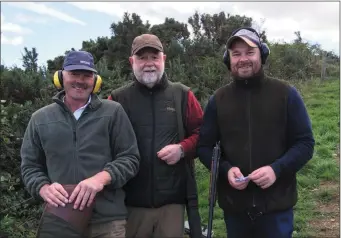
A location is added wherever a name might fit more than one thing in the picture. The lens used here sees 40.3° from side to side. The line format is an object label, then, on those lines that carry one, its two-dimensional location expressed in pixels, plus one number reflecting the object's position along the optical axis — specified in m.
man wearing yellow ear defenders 3.27
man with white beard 3.81
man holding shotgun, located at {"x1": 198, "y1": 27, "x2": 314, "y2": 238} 3.50
